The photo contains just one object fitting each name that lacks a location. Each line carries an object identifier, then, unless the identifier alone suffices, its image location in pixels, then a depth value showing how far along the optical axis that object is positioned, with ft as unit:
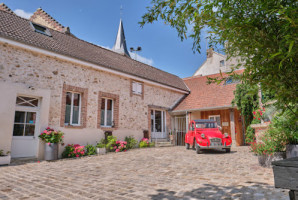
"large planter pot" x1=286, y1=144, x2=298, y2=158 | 16.69
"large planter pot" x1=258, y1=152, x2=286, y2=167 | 17.98
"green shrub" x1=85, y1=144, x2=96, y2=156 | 30.10
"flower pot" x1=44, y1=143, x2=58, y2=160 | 25.62
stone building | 25.62
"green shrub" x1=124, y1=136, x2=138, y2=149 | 36.91
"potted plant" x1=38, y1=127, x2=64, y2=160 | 25.67
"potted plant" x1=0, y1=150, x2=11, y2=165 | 22.17
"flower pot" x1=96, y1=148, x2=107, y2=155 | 31.01
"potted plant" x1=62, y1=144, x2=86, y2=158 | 28.17
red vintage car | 29.68
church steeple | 75.92
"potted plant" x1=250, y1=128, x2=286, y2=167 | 18.10
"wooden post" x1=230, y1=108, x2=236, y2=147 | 41.75
